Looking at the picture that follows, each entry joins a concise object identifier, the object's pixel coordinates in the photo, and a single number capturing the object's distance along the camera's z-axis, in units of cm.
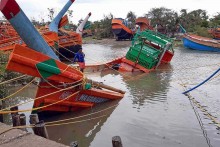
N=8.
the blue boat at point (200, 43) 2097
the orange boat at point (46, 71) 494
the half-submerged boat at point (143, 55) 1185
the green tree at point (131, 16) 4188
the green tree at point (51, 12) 4025
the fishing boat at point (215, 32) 2662
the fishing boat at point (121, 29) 2919
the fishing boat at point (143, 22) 3018
